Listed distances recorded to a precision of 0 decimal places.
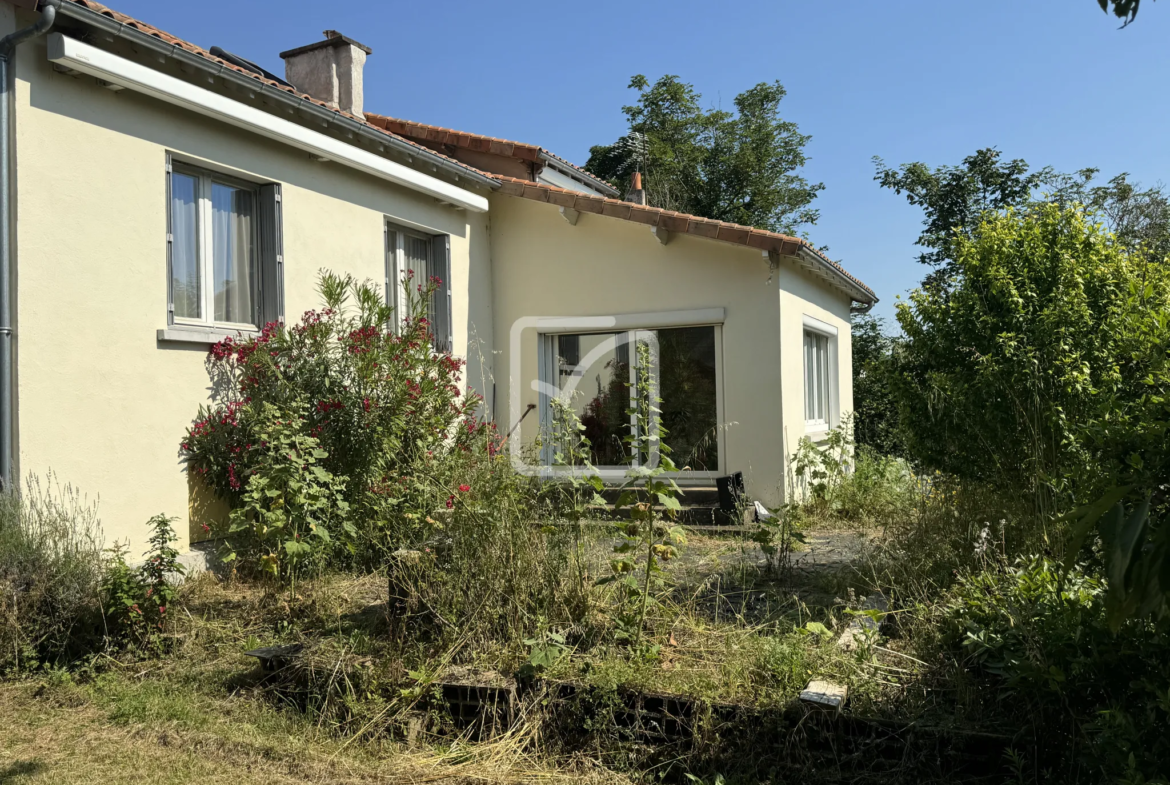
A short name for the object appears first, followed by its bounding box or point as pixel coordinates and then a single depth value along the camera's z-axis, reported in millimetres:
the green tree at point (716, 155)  25516
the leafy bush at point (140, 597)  5223
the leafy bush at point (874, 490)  7321
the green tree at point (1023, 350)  5250
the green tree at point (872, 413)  17094
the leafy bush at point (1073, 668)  2914
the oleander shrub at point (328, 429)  5824
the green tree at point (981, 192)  17875
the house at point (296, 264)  6090
